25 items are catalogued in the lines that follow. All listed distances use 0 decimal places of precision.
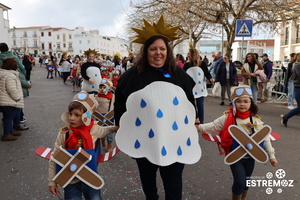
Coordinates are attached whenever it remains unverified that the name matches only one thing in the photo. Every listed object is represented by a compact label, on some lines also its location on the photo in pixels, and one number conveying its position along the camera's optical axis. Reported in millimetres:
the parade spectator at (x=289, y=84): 8073
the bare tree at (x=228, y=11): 10969
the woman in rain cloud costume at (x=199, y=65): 5867
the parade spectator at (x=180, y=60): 9916
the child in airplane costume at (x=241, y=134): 2576
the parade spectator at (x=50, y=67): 21375
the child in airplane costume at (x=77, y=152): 2281
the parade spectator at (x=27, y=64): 12447
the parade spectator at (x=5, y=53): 6151
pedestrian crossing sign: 8383
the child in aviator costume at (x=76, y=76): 12952
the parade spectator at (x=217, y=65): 8884
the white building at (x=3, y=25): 35156
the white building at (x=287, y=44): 34438
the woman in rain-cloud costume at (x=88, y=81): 6270
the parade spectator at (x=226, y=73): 8758
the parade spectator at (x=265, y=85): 9367
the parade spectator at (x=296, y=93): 6052
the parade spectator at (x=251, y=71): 7668
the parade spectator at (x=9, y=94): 5047
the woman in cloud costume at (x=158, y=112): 2045
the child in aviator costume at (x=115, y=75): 7375
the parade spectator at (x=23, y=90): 5724
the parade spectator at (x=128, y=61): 11474
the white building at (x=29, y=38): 101312
